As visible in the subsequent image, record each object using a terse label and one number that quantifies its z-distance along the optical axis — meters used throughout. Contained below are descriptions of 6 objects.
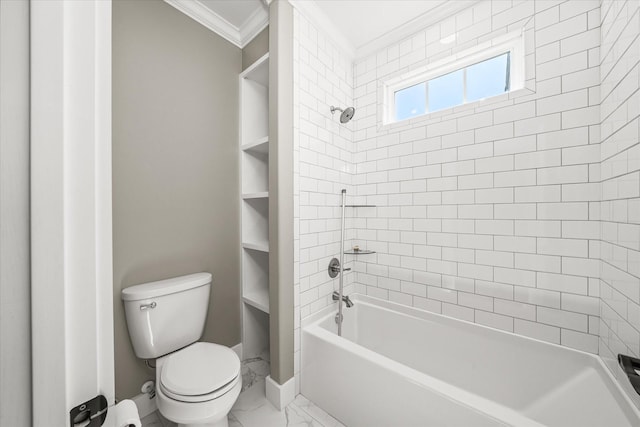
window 1.51
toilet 1.07
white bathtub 1.01
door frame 0.31
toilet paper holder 0.34
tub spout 1.83
